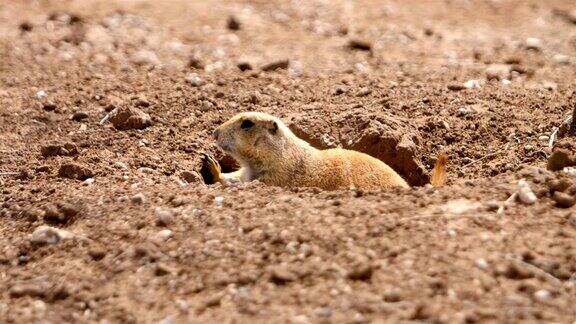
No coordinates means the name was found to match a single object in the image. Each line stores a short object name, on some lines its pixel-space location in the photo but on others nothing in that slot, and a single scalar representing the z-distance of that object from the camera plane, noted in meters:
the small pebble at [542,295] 7.37
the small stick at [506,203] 9.07
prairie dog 12.27
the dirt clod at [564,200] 9.17
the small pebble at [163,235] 8.95
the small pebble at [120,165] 12.40
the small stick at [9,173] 12.55
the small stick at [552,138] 12.54
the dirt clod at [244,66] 17.34
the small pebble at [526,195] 9.27
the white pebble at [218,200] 9.81
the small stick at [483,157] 13.21
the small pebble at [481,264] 7.85
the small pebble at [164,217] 9.34
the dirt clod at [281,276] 7.90
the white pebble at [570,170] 9.95
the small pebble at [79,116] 14.62
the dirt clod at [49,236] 9.40
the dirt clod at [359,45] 20.11
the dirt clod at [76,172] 12.09
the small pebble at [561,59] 19.58
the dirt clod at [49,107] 15.12
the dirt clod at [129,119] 14.15
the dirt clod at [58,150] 13.19
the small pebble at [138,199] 10.07
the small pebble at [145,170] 12.36
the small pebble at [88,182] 11.57
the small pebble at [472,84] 15.57
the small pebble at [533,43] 21.12
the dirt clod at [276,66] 17.30
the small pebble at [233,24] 21.87
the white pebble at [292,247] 8.41
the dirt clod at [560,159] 10.63
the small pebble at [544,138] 12.88
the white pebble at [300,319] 7.21
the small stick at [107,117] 14.35
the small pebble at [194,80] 16.15
